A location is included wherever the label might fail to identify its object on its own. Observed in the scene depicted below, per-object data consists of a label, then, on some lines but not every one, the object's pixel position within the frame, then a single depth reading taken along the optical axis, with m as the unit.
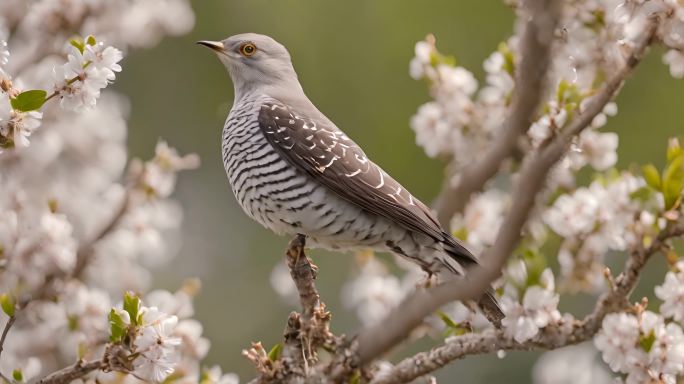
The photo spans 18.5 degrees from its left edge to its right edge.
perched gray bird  7.83
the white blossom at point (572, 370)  9.39
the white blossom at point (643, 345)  5.98
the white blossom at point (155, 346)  5.98
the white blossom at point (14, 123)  5.77
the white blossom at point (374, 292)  10.12
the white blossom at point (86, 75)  6.04
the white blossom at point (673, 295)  6.41
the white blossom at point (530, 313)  6.04
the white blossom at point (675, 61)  6.74
